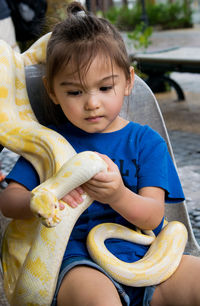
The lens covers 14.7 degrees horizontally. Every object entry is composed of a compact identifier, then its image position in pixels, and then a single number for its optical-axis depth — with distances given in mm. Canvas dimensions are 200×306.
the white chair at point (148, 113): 1358
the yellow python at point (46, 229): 1032
